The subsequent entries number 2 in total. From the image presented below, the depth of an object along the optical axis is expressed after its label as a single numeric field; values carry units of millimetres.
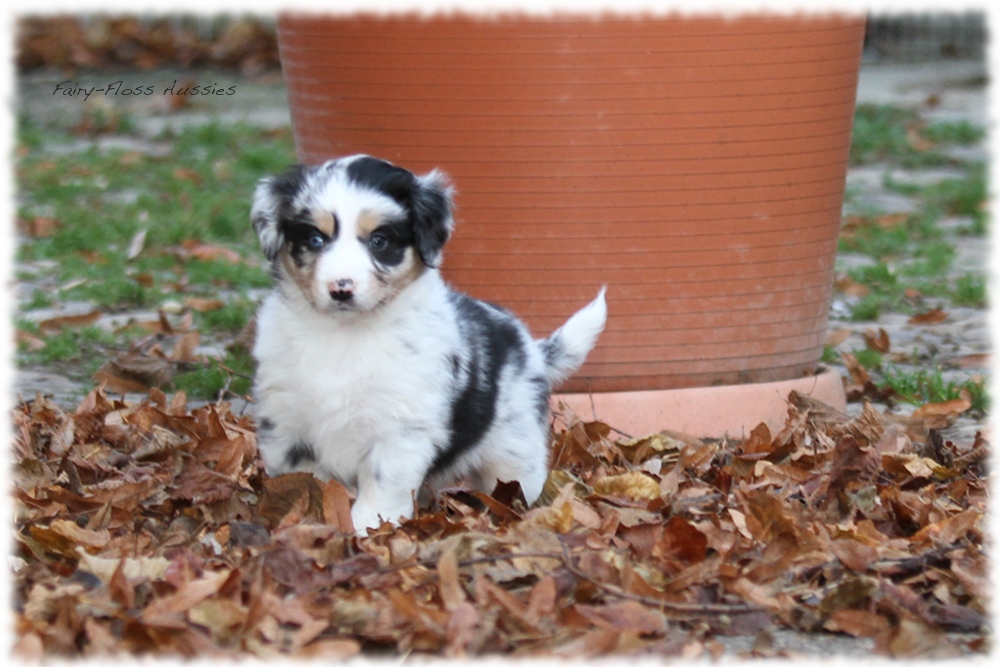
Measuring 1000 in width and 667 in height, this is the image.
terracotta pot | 8211
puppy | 6555
